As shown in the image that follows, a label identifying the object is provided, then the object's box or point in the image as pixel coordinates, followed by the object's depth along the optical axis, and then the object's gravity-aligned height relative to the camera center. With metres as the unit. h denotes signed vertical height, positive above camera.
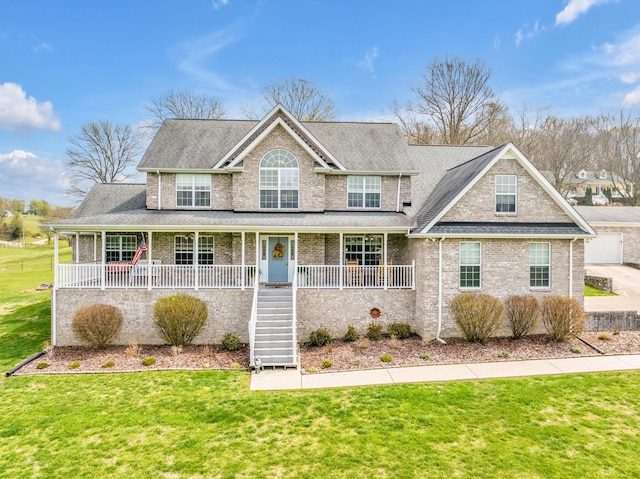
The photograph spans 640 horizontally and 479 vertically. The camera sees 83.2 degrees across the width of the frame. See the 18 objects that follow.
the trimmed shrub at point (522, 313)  13.58 -2.73
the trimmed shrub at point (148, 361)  12.40 -4.22
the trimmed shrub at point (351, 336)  14.26 -3.78
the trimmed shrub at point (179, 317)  13.57 -2.95
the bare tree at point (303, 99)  37.38 +14.70
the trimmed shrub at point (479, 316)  13.25 -2.75
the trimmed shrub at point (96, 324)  13.42 -3.20
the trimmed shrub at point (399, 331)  14.38 -3.61
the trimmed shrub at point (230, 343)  13.79 -3.95
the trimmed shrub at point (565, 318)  13.32 -2.83
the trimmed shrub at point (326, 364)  11.88 -4.11
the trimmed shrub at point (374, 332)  14.27 -3.64
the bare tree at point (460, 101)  35.16 +13.98
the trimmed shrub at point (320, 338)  14.07 -3.82
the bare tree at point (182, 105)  38.31 +14.43
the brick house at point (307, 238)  14.08 +0.11
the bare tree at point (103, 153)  39.06 +9.57
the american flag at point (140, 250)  14.56 -0.44
